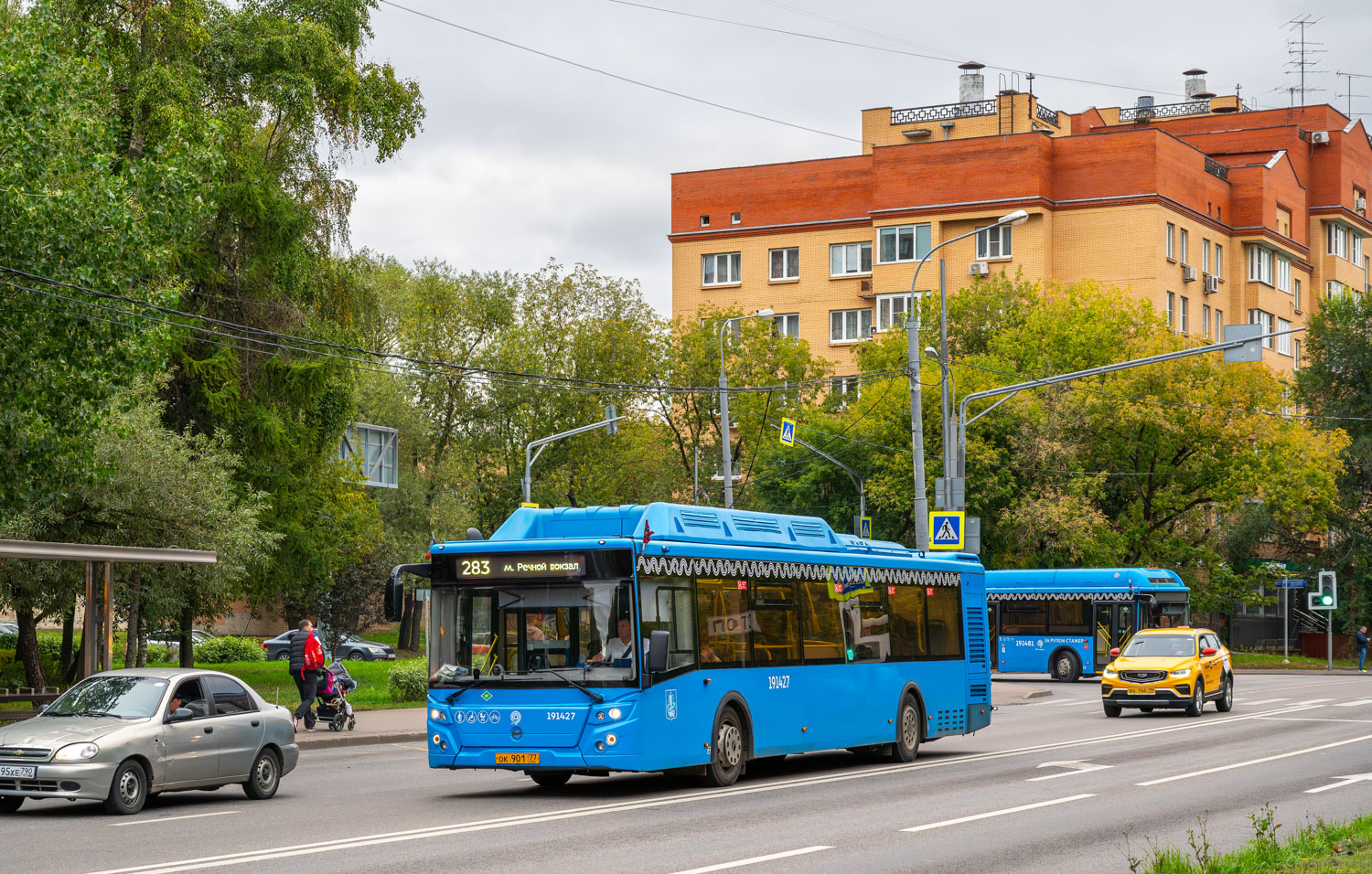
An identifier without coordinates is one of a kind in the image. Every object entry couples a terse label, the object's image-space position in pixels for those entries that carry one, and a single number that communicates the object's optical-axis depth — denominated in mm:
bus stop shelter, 21297
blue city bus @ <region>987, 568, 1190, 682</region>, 43688
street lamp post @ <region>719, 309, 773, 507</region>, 41453
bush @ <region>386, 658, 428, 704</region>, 33844
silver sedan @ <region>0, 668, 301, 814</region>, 14828
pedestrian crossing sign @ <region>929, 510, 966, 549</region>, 33031
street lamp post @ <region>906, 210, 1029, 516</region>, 32938
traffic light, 53562
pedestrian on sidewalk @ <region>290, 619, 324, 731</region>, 25797
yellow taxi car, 30500
